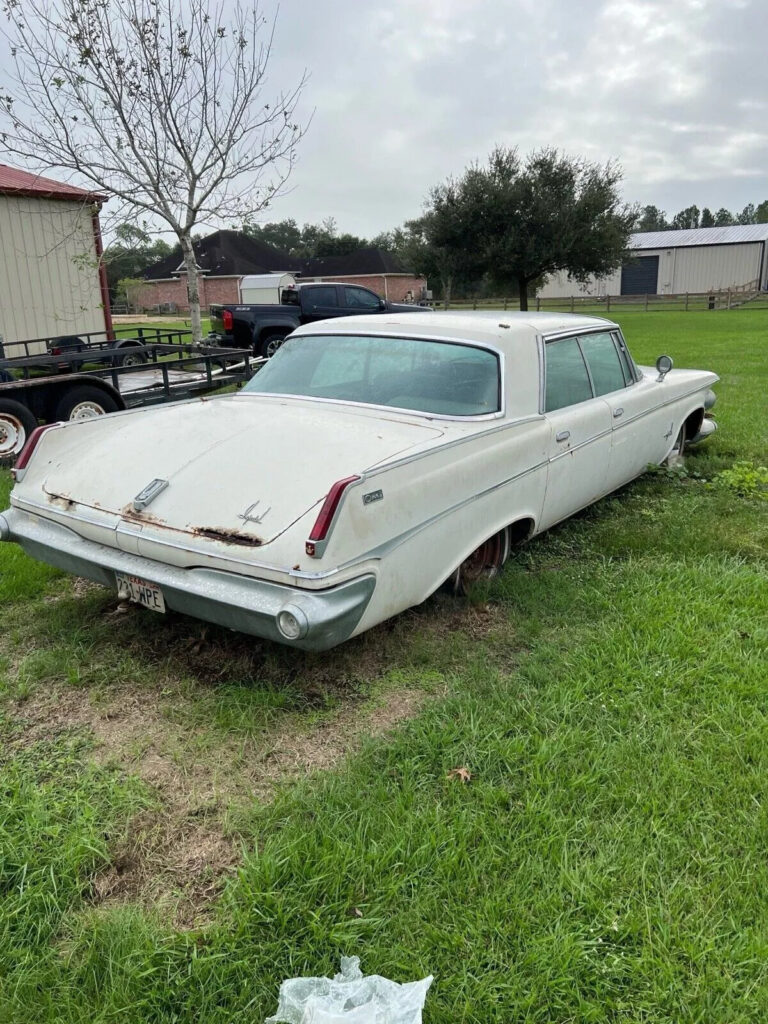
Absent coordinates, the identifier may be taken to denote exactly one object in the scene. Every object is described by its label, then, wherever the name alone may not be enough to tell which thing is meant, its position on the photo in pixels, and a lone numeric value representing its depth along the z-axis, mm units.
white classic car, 2785
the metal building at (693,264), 52156
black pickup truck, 14773
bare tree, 11211
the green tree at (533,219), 28281
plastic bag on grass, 1740
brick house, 47875
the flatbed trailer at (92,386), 6840
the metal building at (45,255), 13250
